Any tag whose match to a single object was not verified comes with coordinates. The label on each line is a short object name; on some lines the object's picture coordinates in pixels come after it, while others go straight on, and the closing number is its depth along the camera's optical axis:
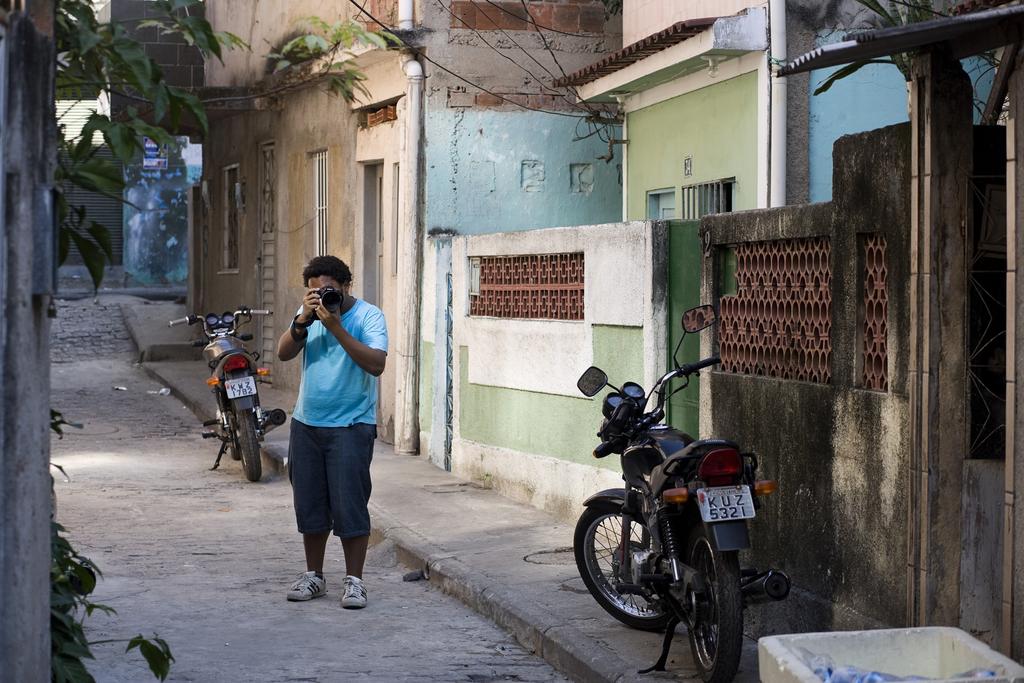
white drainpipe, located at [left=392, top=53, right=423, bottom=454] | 13.86
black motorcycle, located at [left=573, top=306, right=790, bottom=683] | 6.03
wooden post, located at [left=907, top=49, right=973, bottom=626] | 5.66
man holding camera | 8.20
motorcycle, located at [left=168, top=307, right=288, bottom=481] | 12.86
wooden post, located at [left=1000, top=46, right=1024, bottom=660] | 5.12
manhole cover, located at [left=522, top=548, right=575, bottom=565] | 8.91
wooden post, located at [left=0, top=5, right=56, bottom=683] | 4.64
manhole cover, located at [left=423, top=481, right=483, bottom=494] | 11.74
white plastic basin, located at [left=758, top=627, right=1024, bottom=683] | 4.85
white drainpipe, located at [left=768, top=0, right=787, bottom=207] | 11.12
